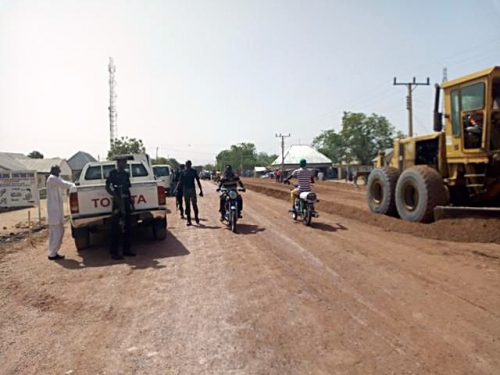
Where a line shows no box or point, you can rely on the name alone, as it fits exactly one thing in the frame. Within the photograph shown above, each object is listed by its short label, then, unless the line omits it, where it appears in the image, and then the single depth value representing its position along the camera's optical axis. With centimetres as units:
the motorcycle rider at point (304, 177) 1140
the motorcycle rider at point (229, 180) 1148
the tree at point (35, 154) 10622
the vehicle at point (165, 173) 2624
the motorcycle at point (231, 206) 1077
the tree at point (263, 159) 15461
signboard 1659
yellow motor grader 866
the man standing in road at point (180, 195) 1303
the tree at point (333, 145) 7869
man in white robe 813
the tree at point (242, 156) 14425
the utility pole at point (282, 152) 8429
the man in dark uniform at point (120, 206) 805
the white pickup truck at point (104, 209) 830
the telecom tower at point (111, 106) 5912
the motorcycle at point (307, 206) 1090
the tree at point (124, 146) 5997
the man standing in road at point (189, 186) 1218
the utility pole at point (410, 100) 3688
